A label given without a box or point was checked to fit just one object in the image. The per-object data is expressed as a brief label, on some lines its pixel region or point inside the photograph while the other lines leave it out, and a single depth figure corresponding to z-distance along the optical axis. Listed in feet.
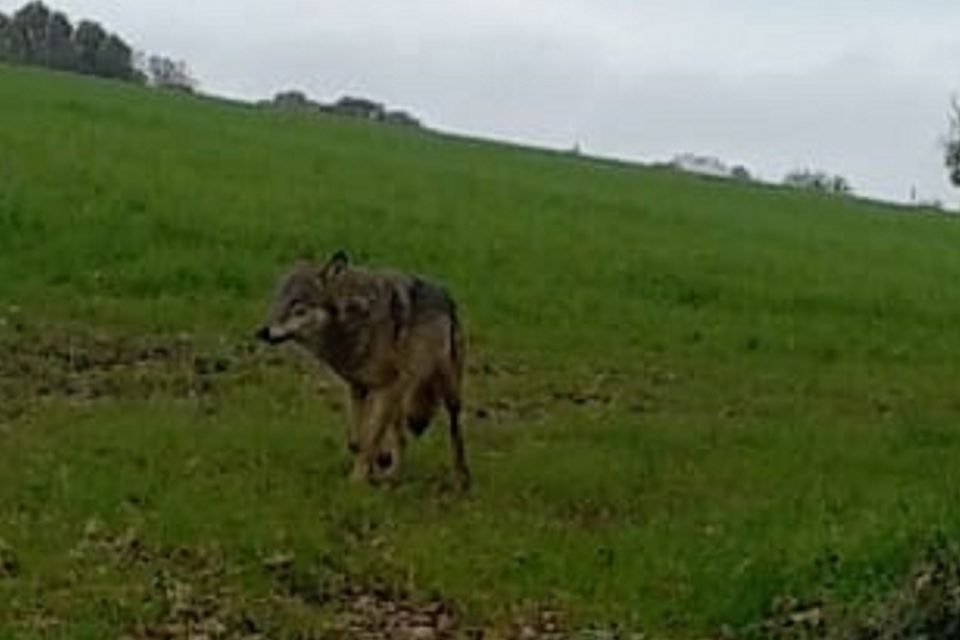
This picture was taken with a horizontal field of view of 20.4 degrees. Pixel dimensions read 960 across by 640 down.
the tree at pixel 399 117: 301.22
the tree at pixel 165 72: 380.37
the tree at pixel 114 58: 363.56
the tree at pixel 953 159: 150.71
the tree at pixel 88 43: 360.28
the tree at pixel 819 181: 289.66
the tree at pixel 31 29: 357.61
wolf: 57.93
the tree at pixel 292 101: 250.37
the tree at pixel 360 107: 344.61
